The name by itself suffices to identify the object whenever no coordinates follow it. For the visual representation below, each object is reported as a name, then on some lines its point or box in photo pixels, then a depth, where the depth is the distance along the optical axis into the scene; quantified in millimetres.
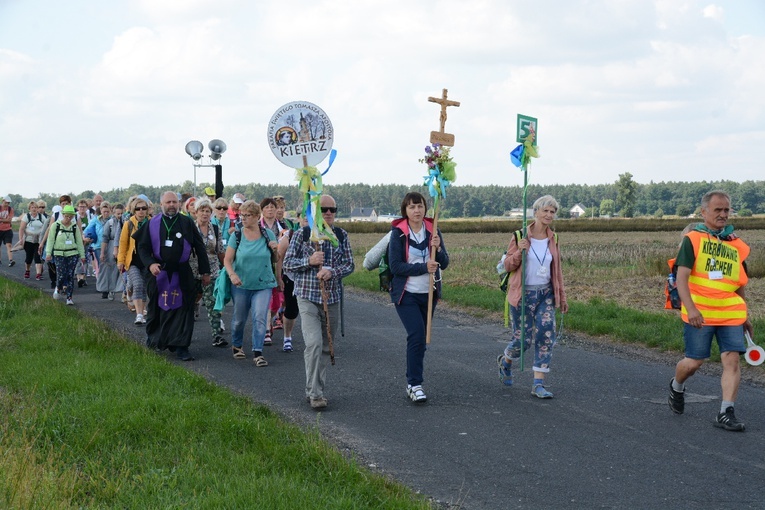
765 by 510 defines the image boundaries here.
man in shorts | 6992
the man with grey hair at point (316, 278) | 7812
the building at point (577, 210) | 168475
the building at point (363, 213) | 131325
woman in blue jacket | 7918
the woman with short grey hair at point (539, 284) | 8062
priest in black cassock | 10312
